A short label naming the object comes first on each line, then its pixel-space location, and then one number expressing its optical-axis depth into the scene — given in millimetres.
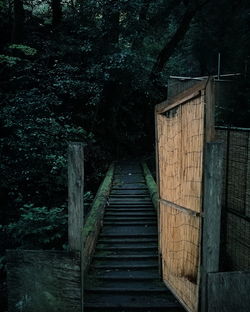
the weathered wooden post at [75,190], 4582
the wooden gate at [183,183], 4473
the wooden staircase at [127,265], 5355
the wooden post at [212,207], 4141
